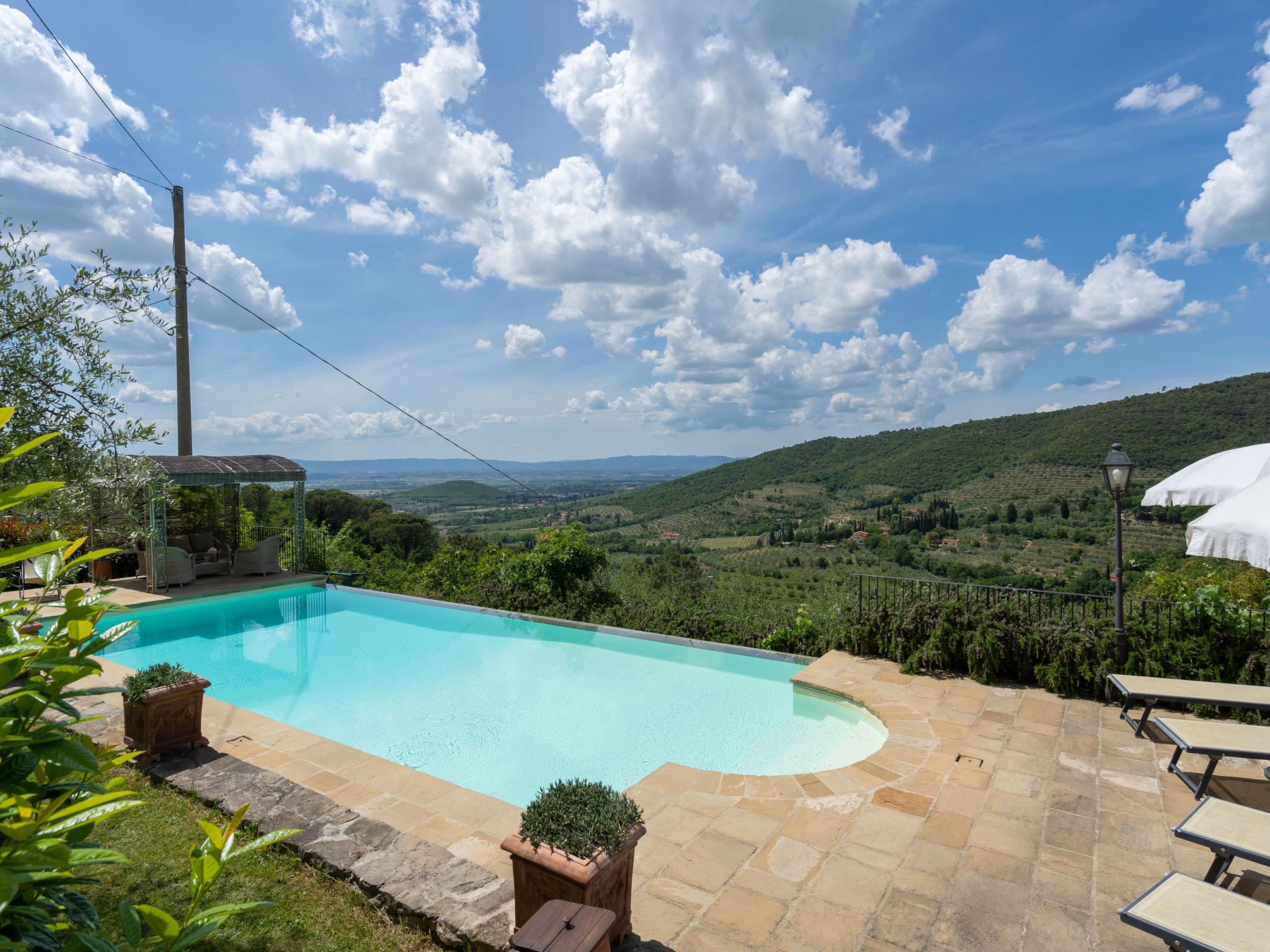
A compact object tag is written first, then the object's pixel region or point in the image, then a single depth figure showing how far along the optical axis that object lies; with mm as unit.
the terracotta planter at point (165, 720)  4496
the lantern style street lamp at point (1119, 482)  5723
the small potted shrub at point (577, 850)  2488
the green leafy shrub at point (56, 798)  1086
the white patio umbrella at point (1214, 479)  5617
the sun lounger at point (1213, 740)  3840
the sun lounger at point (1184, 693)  4551
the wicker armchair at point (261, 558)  12633
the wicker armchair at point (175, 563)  11172
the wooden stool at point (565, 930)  2023
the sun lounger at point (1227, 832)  2873
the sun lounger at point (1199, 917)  2379
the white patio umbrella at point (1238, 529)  4156
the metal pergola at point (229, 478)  11148
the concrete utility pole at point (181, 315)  11297
